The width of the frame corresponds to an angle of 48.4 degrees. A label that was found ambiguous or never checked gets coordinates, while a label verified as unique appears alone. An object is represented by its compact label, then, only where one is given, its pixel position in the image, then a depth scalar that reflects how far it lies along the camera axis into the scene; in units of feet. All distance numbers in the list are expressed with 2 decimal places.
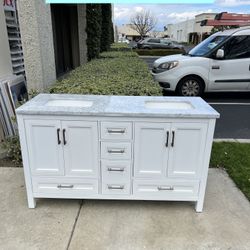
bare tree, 191.14
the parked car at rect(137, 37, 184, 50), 91.20
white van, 23.57
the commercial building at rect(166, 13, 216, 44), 144.66
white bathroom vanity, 8.41
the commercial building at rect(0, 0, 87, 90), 12.34
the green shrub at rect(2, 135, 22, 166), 12.40
